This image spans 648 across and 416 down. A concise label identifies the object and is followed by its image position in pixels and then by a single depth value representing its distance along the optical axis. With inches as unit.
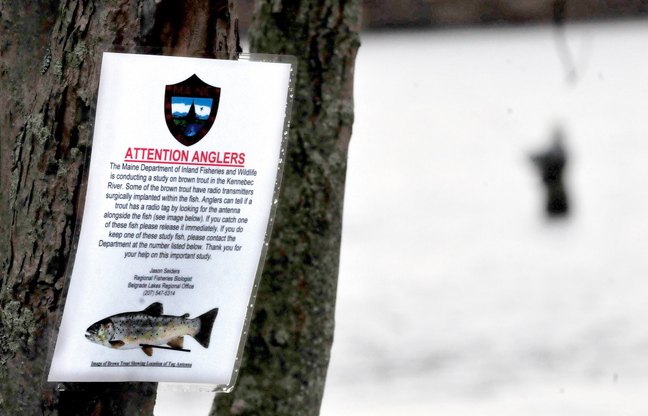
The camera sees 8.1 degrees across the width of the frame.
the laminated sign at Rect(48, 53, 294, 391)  151.1
